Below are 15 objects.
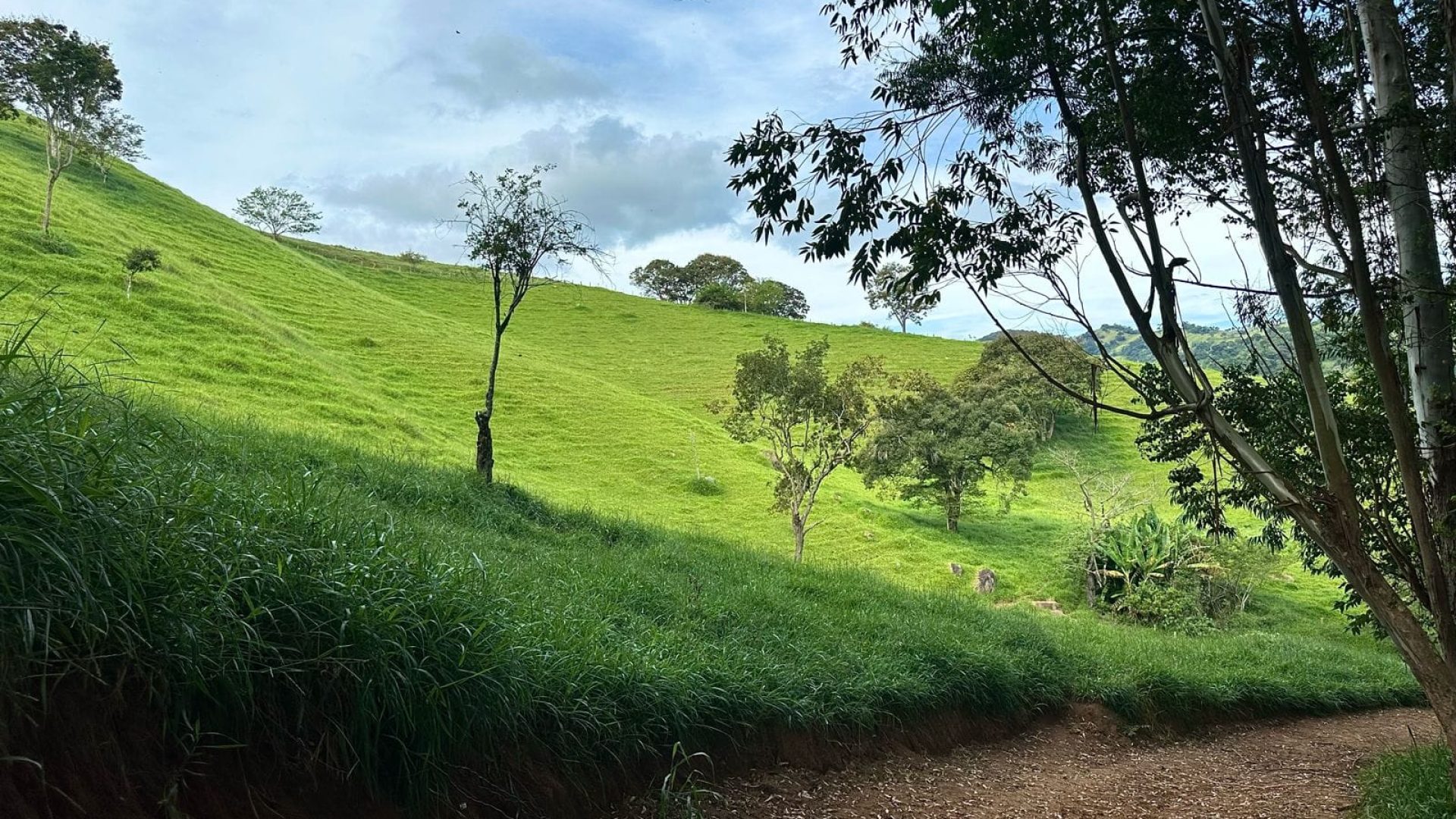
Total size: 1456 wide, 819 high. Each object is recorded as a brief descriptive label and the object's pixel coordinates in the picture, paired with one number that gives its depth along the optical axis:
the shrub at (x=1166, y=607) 21.23
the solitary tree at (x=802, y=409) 22.77
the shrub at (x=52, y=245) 25.97
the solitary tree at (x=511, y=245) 14.66
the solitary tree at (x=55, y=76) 31.89
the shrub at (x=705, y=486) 30.81
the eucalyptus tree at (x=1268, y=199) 5.21
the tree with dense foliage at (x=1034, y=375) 35.03
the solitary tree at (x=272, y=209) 67.31
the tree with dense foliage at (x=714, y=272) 89.31
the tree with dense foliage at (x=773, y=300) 82.50
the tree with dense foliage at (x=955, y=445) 28.97
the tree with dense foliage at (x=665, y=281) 93.44
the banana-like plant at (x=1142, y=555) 23.09
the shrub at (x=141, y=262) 26.48
